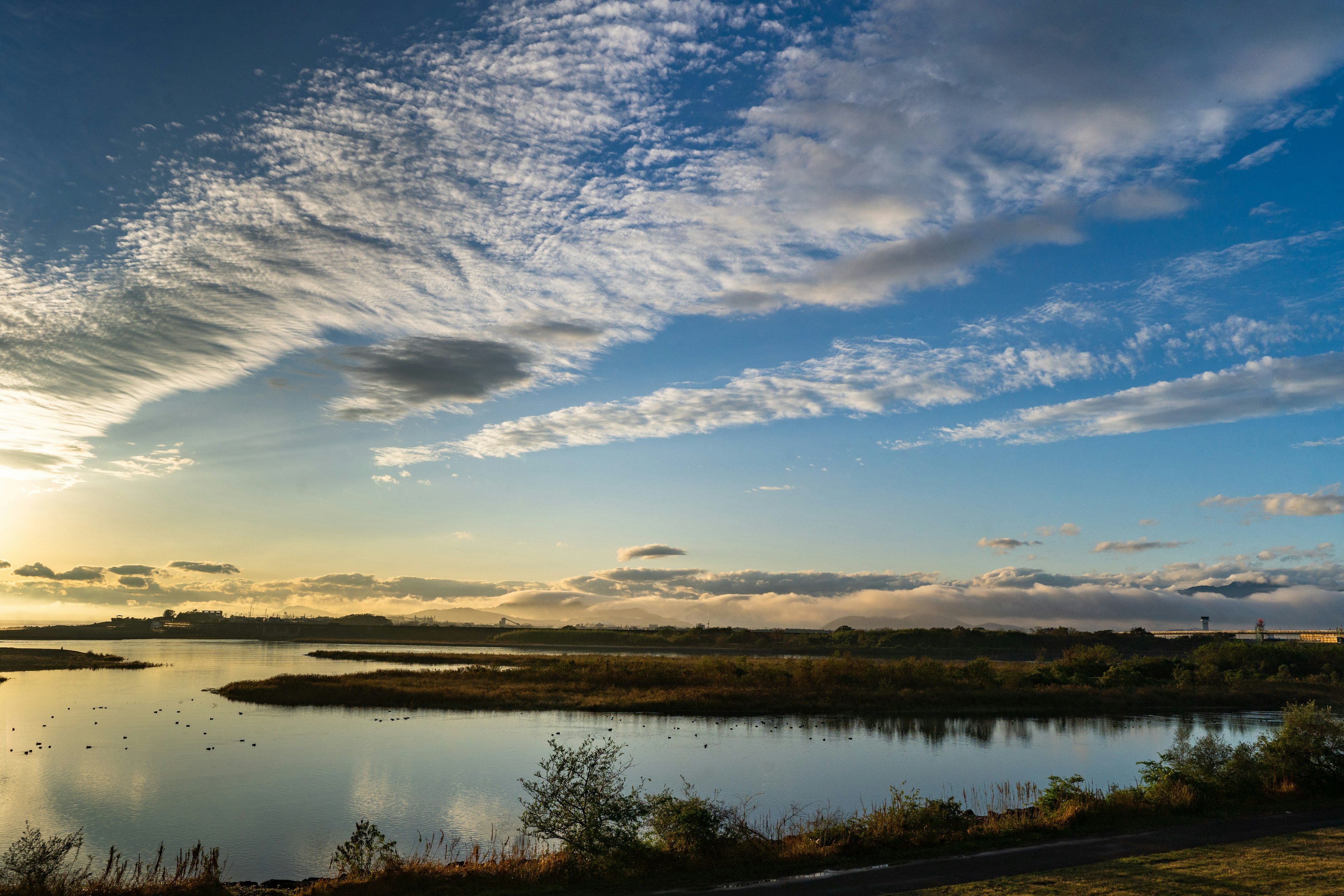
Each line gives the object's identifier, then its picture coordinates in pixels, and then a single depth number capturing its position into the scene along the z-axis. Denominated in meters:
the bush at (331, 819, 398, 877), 20.39
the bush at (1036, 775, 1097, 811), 26.05
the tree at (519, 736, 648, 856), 21.38
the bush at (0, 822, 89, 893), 18.53
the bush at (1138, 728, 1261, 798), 28.12
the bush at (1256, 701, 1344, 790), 28.83
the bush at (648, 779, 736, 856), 21.88
